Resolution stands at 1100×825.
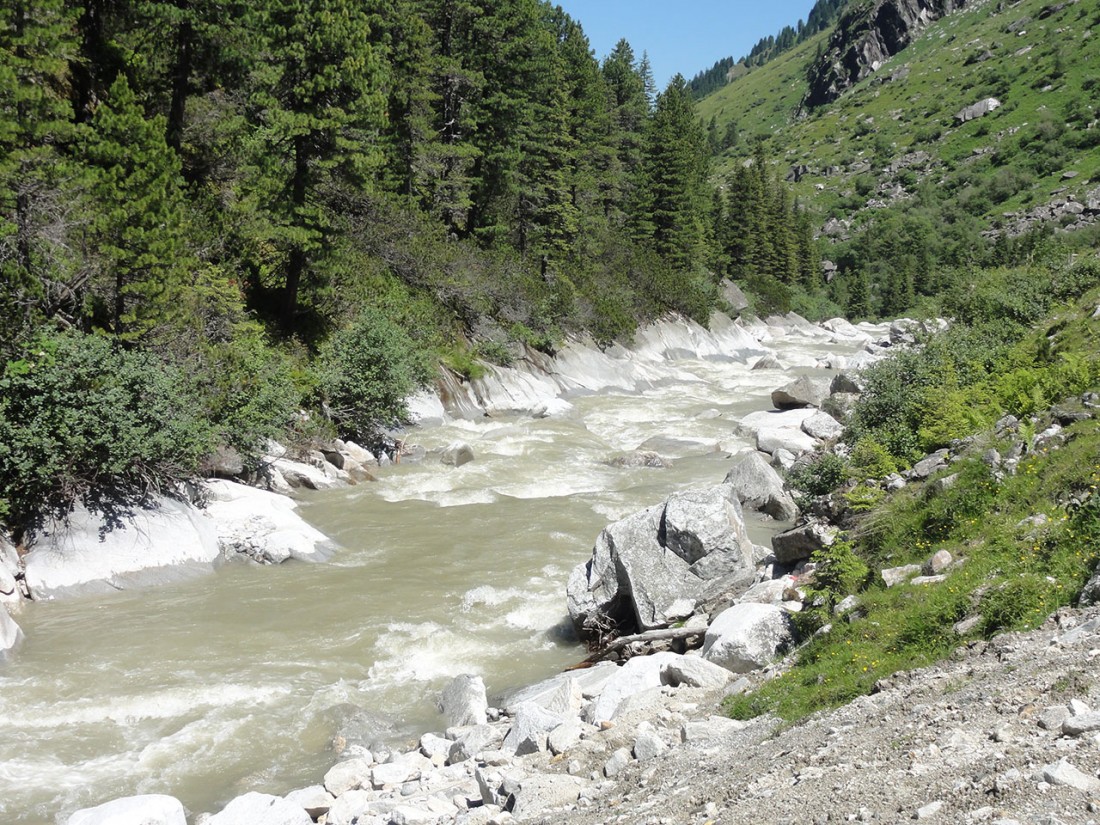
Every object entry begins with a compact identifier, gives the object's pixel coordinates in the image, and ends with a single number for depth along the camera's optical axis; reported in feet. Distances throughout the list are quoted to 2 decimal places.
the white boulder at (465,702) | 30.73
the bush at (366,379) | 73.61
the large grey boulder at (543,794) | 20.77
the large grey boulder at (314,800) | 25.05
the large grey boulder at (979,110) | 452.76
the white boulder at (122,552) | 41.55
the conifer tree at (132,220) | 51.42
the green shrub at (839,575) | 29.04
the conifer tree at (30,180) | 46.26
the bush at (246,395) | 57.67
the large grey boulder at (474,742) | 26.89
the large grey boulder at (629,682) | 26.63
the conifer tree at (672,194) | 204.74
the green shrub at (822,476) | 45.21
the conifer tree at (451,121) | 123.24
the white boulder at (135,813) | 22.99
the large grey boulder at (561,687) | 29.30
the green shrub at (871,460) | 41.70
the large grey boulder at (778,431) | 72.69
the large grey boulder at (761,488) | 54.34
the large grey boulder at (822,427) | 76.18
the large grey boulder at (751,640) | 28.84
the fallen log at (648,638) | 34.24
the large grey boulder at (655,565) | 37.60
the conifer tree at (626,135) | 203.00
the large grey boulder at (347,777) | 26.22
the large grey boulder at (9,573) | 38.87
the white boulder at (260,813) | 23.65
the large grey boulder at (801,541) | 37.29
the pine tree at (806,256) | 331.98
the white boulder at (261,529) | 48.52
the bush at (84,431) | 40.55
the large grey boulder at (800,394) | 97.40
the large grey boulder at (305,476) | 63.26
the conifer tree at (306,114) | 76.38
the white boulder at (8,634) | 35.04
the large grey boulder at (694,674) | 27.55
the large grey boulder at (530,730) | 25.14
